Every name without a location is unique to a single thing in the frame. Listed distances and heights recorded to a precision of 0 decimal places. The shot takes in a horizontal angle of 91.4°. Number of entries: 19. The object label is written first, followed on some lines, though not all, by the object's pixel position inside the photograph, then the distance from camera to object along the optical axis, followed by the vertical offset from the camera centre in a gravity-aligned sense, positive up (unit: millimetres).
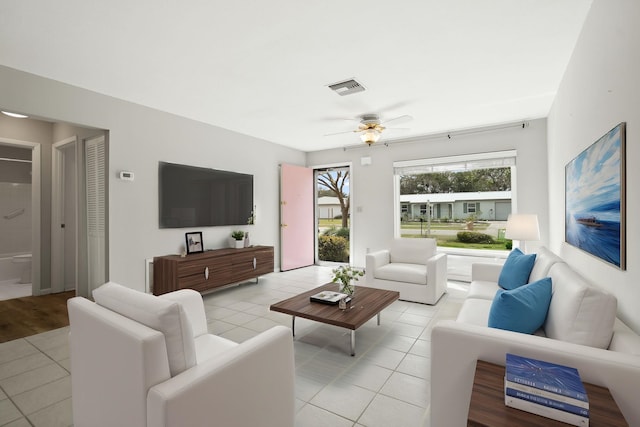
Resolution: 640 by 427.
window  5000 +343
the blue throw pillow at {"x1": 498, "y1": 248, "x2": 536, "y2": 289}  2768 -530
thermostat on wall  3752 +490
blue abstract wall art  1574 +87
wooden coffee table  2514 -837
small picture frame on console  4445 -391
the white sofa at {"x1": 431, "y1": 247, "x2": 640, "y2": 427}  1153 -575
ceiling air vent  3283 +1381
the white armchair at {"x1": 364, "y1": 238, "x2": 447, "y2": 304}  3957 -746
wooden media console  3869 -736
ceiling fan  4242 +1199
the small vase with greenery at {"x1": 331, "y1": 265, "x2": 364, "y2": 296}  2980 -616
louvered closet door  3844 +79
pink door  6133 -53
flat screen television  4242 +287
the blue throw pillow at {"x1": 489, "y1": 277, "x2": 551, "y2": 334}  1694 -532
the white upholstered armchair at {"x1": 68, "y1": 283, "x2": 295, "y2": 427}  1160 -644
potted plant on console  5031 -373
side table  977 -653
